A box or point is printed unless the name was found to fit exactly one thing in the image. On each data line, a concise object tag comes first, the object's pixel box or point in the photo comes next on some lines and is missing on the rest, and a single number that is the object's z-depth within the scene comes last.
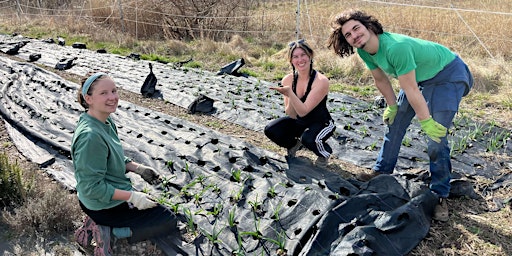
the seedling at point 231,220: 2.69
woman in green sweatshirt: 2.19
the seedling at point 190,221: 2.66
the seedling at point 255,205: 2.86
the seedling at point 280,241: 2.46
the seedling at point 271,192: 2.98
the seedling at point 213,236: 2.57
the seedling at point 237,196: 2.97
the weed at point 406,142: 4.04
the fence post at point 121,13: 11.26
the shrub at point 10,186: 2.96
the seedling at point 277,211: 2.71
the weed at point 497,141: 3.86
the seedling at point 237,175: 3.21
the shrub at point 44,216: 2.74
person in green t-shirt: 2.57
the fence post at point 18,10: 14.80
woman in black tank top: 3.30
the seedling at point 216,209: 2.84
